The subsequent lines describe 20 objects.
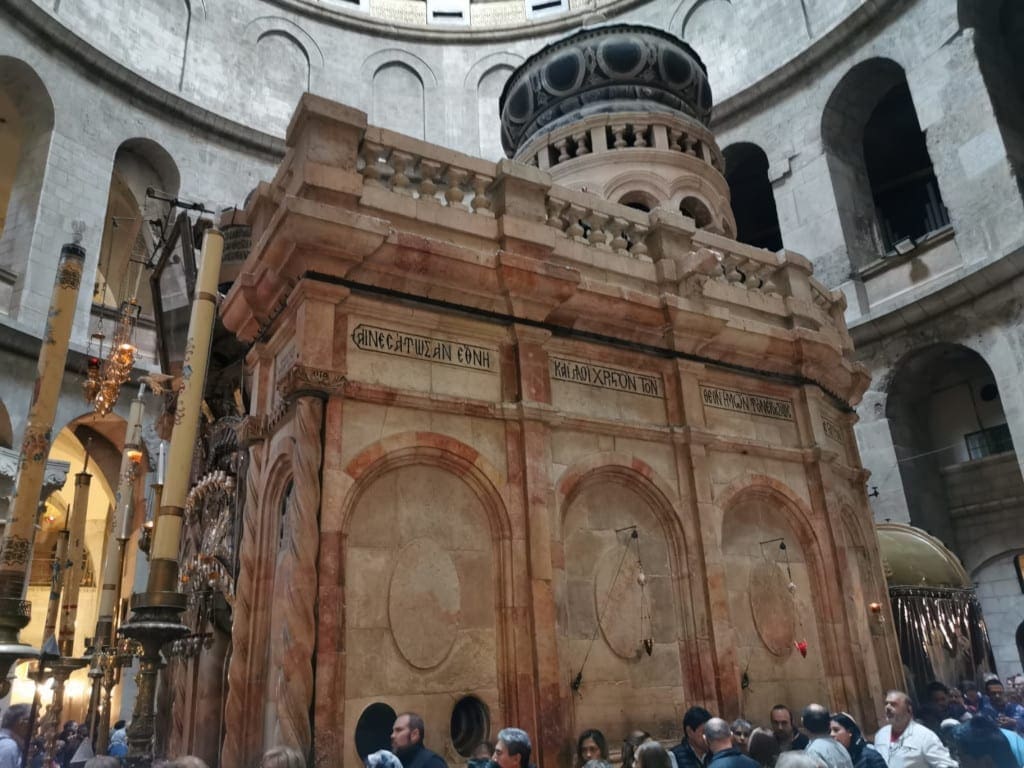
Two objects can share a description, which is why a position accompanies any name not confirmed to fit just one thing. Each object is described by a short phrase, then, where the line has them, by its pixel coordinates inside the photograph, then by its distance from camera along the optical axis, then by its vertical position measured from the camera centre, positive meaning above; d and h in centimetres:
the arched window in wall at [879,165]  2441 +1567
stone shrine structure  746 +210
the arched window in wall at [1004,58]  2077 +1556
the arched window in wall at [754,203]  2997 +1694
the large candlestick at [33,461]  426 +127
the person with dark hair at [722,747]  470 -52
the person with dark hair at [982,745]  663 -78
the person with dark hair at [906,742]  602 -67
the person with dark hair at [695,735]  648 -59
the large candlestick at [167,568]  441 +64
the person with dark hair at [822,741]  565 -59
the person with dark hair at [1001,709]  977 -80
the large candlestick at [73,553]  733 +127
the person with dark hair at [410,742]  495 -40
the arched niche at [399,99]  3159 +2199
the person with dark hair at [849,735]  631 -62
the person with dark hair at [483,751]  677 -66
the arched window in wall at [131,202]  2473 +1478
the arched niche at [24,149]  2008 +1384
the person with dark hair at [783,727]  832 -71
